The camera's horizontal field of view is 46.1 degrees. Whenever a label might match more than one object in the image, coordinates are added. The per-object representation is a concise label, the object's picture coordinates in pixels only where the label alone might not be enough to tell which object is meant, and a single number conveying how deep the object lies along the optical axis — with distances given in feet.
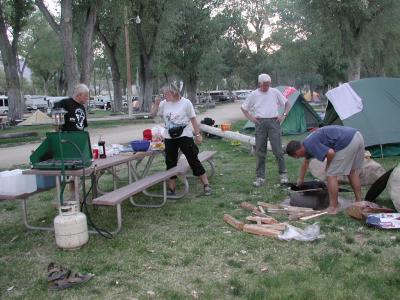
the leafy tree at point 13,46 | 69.51
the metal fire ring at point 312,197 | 19.52
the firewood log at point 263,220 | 17.39
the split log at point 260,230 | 16.14
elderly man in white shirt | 23.70
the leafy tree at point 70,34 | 53.72
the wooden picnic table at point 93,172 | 16.44
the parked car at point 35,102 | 160.97
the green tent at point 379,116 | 31.30
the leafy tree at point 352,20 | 63.52
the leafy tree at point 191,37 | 107.30
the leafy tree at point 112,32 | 75.10
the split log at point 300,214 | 18.02
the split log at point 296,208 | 18.79
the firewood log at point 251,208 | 18.71
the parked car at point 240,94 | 233.76
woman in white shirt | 21.30
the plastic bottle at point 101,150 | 20.72
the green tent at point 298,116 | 50.26
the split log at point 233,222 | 17.13
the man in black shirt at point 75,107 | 19.34
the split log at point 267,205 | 19.67
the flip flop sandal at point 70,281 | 12.56
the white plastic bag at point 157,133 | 25.52
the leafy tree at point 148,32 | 85.15
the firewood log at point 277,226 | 16.56
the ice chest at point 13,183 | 17.06
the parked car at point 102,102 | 172.44
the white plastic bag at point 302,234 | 15.60
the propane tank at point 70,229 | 15.19
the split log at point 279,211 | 18.81
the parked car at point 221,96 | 202.59
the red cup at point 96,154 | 20.60
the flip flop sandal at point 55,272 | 13.00
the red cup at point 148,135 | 25.55
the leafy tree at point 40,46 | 134.10
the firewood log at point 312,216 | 17.84
